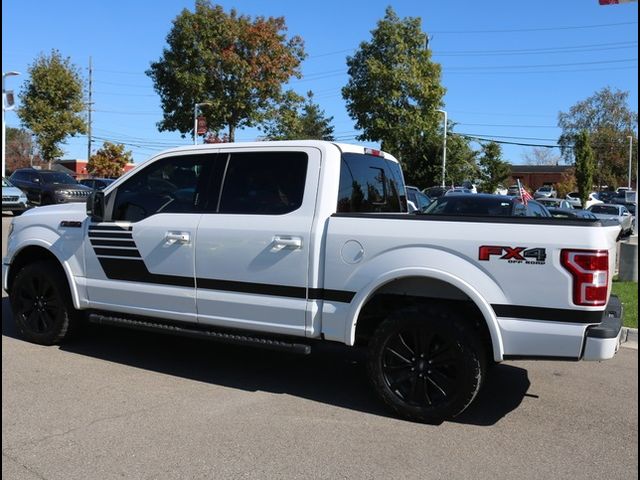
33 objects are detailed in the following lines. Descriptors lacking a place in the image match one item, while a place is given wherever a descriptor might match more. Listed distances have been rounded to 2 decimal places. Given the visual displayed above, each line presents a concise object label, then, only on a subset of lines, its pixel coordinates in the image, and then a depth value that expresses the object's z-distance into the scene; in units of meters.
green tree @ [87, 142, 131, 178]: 52.78
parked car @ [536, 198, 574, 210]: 30.12
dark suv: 22.75
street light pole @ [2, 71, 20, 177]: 29.53
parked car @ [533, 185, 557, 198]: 64.12
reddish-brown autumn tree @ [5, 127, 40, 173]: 73.00
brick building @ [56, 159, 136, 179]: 82.56
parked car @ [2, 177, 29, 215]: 21.28
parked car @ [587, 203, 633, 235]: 28.46
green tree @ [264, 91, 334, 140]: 33.34
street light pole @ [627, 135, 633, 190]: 71.61
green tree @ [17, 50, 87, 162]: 34.66
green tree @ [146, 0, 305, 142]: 31.28
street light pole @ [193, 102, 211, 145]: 29.22
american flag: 11.59
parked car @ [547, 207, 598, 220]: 17.37
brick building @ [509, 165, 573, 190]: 99.12
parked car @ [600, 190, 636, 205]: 33.66
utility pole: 52.62
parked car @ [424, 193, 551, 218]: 11.34
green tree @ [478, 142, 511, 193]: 43.72
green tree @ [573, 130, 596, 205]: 43.62
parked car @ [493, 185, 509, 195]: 45.02
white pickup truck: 3.98
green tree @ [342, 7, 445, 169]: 35.31
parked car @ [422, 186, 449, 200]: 34.00
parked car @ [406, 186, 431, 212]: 16.65
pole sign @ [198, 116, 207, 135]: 29.44
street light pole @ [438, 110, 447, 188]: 39.65
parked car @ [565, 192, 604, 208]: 40.69
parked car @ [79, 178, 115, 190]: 27.89
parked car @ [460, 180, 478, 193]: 40.03
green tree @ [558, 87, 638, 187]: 79.12
